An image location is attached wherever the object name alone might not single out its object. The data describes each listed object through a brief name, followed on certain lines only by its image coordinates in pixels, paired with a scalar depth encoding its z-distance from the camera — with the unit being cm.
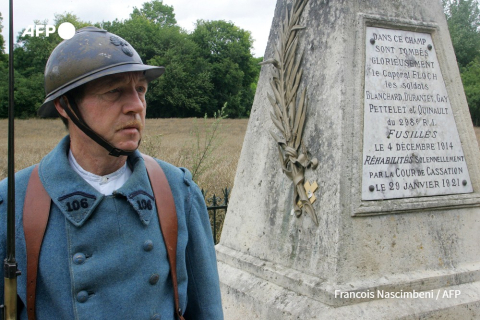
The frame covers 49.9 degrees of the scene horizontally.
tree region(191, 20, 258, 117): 3534
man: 159
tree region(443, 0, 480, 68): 2653
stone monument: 301
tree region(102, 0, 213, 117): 3109
